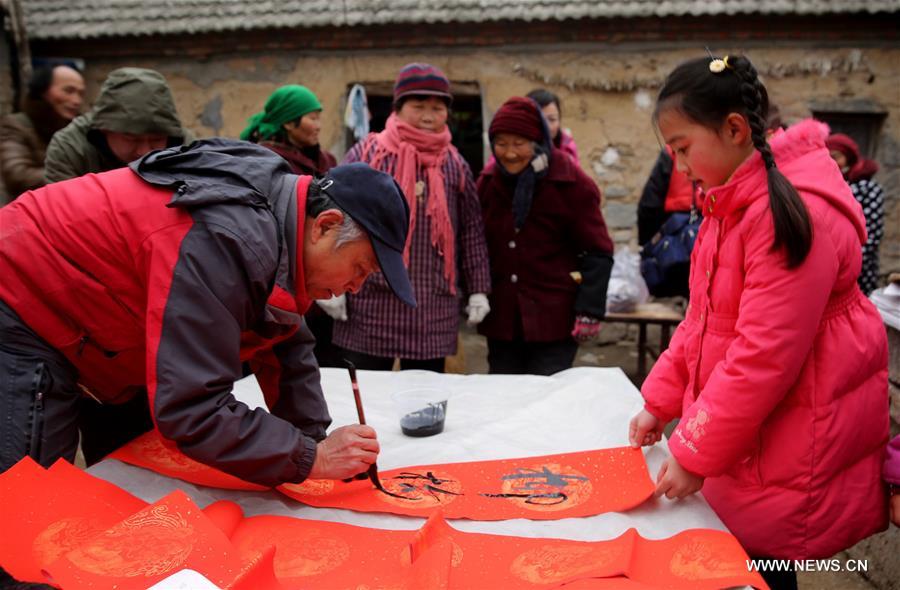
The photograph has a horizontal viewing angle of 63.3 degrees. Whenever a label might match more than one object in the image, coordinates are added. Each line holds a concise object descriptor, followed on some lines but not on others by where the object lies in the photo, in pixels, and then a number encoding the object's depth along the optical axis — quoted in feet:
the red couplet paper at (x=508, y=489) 4.96
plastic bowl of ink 6.30
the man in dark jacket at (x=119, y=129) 8.29
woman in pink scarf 9.31
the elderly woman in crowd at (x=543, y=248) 9.78
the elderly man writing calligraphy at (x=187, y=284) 4.35
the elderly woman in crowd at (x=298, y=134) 10.44
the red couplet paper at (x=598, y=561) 3.94
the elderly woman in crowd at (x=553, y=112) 13.26
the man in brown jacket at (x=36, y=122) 10.43
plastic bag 14.78
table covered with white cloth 4.76
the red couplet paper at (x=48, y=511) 3.93
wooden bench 14.57
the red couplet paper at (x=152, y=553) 3.70
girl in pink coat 4.38
